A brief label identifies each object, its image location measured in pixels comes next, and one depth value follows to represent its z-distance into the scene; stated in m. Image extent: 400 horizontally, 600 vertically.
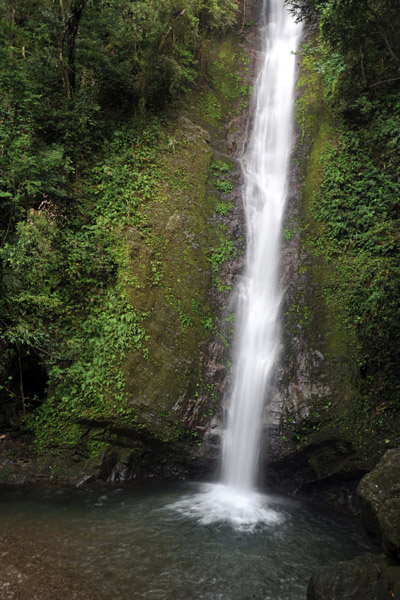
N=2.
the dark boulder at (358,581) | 3.78
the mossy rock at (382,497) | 4.35
